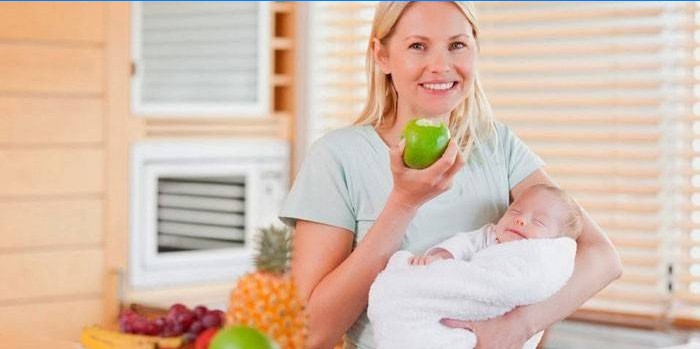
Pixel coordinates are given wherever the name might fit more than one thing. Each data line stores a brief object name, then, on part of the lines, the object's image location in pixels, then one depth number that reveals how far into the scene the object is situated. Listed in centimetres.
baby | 251
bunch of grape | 203
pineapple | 195
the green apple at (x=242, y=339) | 183
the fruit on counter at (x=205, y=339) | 198
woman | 246
